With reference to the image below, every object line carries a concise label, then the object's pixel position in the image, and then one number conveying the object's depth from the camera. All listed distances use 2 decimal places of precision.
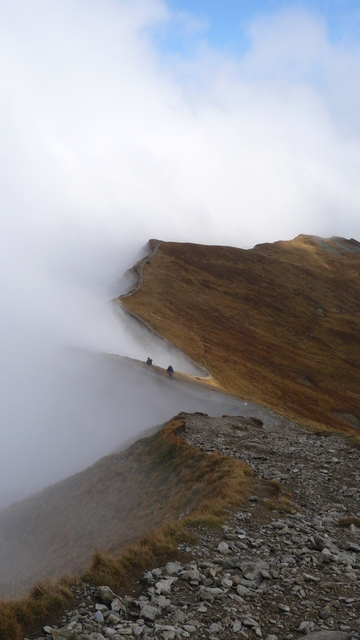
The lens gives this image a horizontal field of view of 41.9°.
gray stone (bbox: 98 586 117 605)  7.98
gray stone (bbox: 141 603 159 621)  7.55
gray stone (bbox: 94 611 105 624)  7.34
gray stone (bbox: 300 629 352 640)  6.80
